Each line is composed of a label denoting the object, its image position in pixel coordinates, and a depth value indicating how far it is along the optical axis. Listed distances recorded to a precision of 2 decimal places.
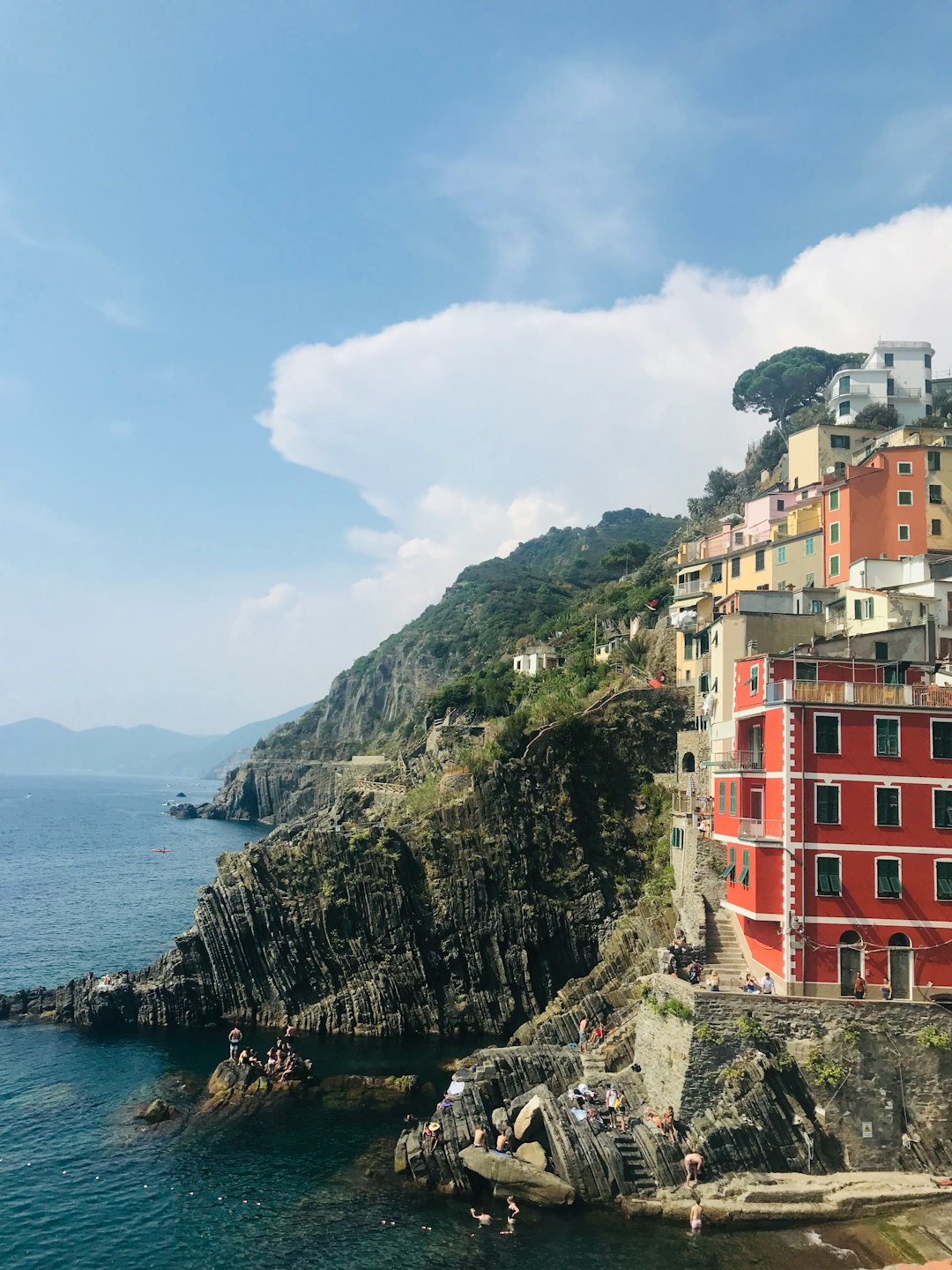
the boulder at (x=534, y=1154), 28.92
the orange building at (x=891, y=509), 49.25
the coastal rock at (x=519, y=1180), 27.94
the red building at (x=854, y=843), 30.88
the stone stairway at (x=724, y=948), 33.16
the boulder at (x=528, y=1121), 30.02
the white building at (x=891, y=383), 80.44
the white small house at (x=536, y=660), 81.38
